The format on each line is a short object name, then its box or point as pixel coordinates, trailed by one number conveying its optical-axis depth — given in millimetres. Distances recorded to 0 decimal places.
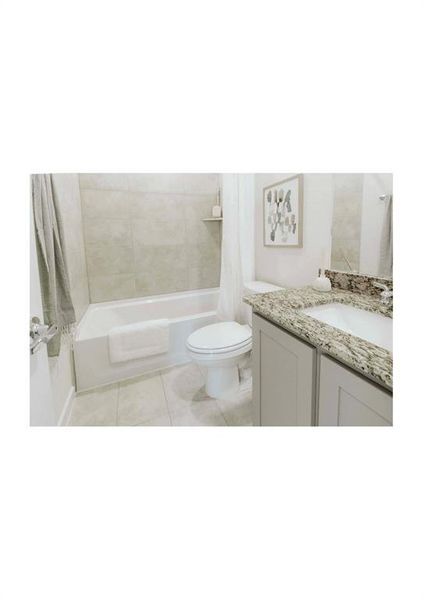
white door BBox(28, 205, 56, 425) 855
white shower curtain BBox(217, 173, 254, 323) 2123
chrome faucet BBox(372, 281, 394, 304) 1129
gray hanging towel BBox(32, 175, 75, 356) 1120
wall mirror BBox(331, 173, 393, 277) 1175
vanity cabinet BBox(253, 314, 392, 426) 719
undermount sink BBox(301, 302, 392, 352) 1027
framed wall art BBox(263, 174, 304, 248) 1761
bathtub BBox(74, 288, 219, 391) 1972
